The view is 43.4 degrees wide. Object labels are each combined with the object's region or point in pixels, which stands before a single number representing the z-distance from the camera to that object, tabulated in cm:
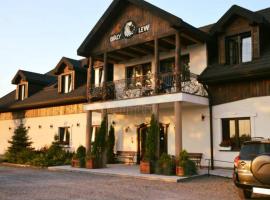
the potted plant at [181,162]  1401
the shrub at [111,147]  2066
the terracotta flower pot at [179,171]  1395
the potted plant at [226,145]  1605
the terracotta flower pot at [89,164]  1736
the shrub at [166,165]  1438
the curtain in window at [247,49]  1650
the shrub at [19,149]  2139
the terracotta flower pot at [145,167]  1497
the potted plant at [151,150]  1505
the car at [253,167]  852
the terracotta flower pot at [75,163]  1805
